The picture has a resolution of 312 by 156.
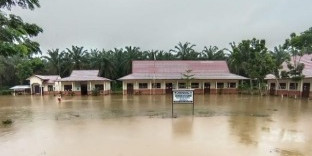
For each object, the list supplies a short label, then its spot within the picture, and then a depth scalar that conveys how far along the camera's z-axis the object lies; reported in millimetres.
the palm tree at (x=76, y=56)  47250
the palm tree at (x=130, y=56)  46500
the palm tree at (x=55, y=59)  47438
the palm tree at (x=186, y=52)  49706
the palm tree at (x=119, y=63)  46719
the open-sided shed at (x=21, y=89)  43625
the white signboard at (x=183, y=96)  16891
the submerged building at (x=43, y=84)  41750
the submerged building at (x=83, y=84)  38156
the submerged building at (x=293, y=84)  29812
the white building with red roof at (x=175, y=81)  38500
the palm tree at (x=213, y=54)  49844
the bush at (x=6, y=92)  44281
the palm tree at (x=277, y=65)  31719
